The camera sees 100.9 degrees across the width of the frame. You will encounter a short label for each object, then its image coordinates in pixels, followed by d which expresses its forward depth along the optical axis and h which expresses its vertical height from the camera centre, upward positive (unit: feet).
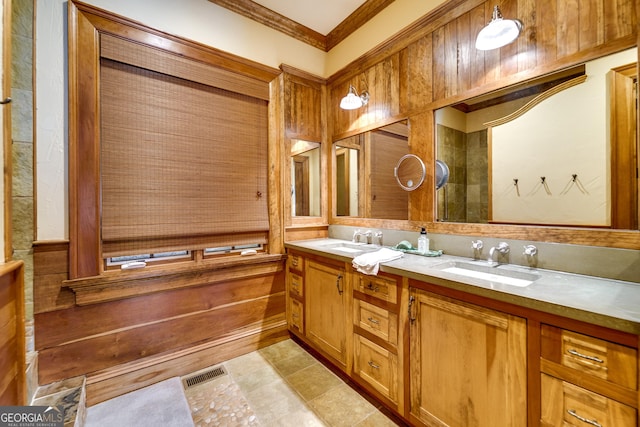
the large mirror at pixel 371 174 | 7.30 +1.25
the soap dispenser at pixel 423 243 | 6.16 -0.71
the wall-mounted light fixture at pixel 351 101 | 7.61 +3.26
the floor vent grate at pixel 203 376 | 6.38 -4.07
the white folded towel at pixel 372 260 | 5.18 -0.95
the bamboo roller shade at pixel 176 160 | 5.86 +1.36
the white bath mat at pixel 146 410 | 5.13 -4.03
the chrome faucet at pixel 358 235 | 8.06 -0.68
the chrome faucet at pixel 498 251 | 5.12 -0.76
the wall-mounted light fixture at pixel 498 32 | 4.60 +3.21
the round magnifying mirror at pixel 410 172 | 6.63 +1.07
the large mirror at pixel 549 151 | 4.09 +1.13
